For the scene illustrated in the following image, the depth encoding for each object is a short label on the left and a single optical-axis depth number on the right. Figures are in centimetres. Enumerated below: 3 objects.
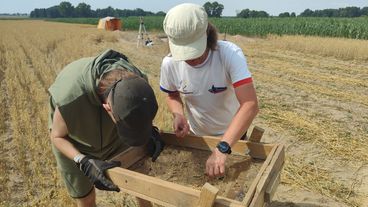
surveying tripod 2061
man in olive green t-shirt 175
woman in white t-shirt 212
